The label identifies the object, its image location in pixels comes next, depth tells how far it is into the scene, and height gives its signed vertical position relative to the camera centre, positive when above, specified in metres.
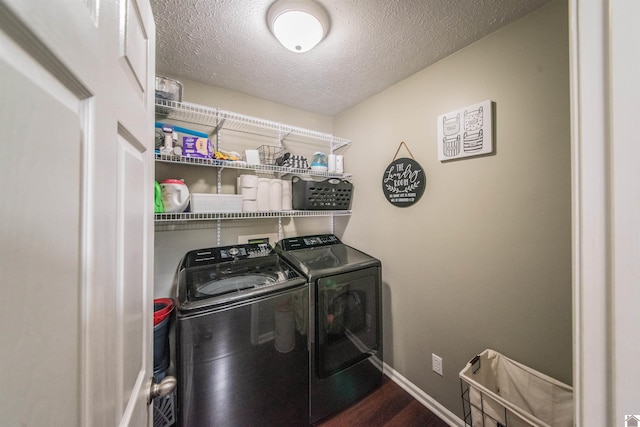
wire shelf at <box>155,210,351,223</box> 1.36 +0.00
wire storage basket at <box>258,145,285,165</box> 1.86 +0.51
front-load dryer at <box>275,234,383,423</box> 1.45 -0.79
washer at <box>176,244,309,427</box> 1.07 -0.70
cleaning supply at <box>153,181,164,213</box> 1.32 +0.09
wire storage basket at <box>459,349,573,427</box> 1.01 -0.90
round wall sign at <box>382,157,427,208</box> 1.63 +0.24
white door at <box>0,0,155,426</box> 0.21 +0.00
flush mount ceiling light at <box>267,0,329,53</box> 1.06 +0.96
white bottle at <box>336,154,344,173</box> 2.16 +0.49
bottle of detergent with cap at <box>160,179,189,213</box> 1.36 +0.12
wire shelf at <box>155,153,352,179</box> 1.38 +0.36
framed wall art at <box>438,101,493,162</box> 1.27 +0.50
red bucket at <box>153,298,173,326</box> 1.25 -0.58
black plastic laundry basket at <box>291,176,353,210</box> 1.84 +0.18
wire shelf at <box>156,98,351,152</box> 1.45 +0.72
